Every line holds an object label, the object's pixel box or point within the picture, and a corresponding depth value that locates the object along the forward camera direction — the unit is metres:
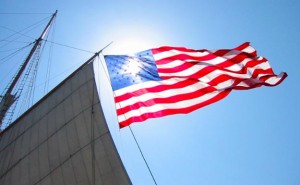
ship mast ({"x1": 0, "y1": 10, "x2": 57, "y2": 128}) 16.19
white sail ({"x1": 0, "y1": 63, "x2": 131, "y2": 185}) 9.20
